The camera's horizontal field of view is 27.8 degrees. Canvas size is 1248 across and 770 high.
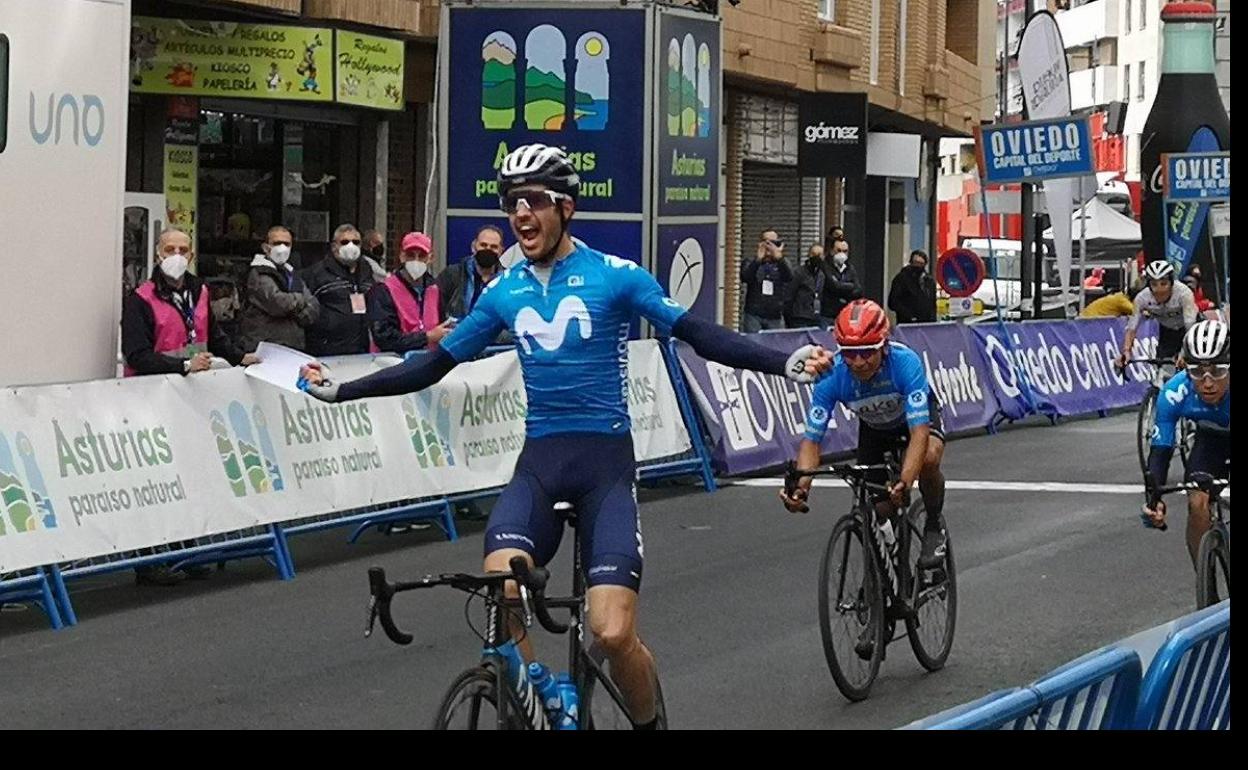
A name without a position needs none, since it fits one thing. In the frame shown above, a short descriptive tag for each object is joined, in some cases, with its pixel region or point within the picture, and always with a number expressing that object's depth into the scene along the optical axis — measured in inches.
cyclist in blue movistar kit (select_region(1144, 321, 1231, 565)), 413.4
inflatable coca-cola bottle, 1804.9
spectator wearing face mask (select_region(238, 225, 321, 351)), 622.8
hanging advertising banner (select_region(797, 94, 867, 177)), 1405.0
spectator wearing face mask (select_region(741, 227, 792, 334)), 1092.5
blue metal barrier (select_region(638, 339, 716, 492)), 706.8
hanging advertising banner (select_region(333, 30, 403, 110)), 917.8
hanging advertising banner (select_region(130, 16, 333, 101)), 859.4
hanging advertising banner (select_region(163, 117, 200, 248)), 901.8
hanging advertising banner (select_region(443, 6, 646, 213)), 824.9
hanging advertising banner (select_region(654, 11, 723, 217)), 835.4
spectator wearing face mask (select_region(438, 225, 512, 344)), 676.1
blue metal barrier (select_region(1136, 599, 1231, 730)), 215.5
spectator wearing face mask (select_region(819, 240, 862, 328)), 1136.8
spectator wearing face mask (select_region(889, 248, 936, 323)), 1219.2
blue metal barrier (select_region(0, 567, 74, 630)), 449.1
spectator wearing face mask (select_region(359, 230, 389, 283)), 770.5
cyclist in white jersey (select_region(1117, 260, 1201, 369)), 775.7
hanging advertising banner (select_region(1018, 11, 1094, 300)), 1254.3
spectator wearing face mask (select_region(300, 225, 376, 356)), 644.7
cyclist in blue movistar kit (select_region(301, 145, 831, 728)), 273.0
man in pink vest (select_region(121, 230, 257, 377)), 538.9
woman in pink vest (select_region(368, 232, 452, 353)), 632.4
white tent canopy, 2187.5
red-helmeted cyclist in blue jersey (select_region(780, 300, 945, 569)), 391.5
